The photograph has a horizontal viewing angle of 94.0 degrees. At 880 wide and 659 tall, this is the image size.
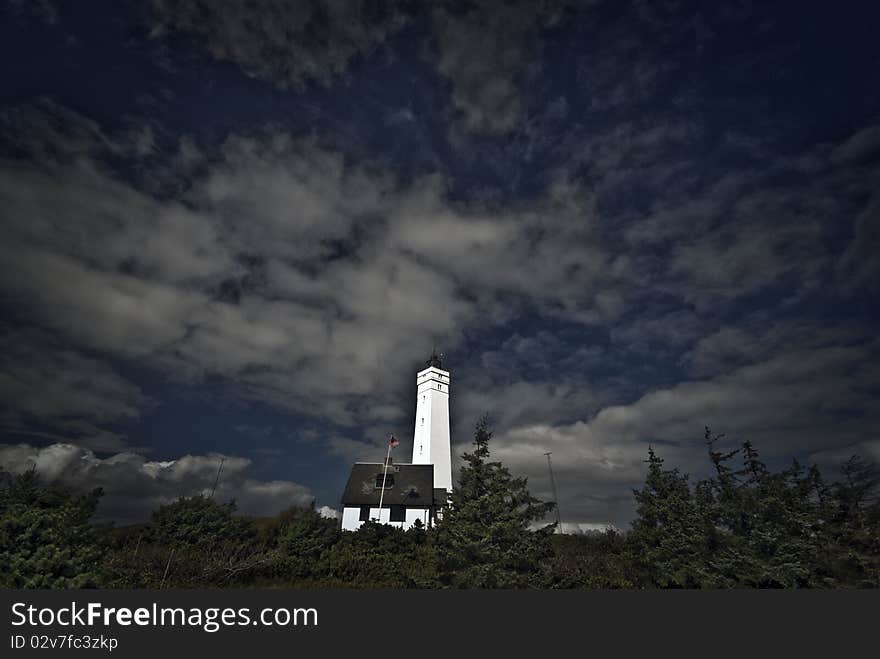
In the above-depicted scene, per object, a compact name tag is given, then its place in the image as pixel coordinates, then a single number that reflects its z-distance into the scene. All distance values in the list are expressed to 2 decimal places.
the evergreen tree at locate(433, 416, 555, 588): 18.34
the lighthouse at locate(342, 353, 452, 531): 39.03
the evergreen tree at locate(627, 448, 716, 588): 21.95
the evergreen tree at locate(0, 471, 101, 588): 9.16
